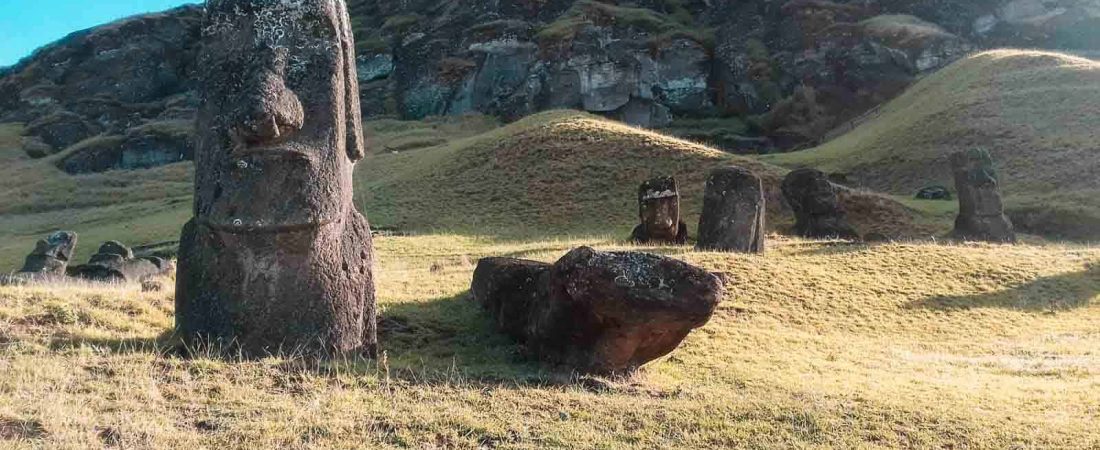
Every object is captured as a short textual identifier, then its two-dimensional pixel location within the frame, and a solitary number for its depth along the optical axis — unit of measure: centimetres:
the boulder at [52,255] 1939
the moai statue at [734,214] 1955
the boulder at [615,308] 809
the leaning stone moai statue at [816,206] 2428
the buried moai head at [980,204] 2317
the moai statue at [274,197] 803
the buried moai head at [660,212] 2183
